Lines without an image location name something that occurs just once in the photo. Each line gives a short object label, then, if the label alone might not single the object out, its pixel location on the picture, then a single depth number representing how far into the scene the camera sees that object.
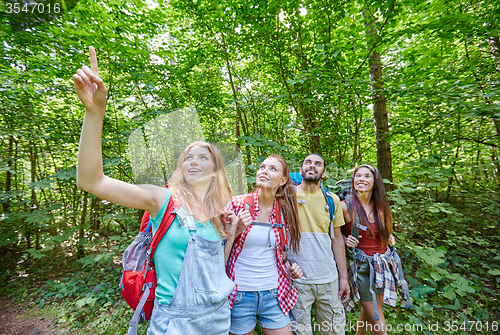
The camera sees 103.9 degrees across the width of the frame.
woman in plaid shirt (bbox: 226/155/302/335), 1.67
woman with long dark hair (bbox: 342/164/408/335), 2.22
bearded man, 2.05
